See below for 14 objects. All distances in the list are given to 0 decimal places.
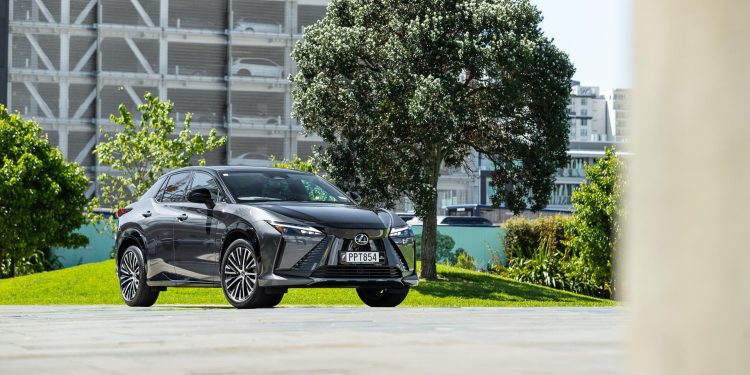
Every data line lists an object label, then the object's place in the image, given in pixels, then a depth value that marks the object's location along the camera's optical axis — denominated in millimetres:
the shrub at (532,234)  35625
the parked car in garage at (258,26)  71062
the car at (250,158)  71375
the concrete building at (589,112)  157625
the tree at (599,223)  31375
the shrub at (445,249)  42531
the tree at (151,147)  37438
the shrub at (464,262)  38500
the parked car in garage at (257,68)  71062
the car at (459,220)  52806
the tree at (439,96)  27609
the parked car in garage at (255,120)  70812
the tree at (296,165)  44125
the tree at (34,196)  34812
